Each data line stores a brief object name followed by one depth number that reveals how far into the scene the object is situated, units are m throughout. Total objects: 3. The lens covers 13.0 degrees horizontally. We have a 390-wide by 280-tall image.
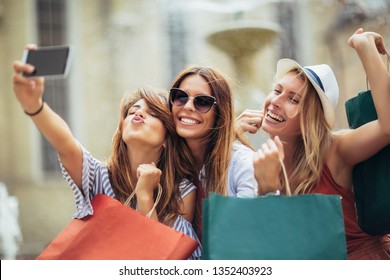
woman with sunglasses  5.37
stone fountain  13.36
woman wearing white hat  5.25
